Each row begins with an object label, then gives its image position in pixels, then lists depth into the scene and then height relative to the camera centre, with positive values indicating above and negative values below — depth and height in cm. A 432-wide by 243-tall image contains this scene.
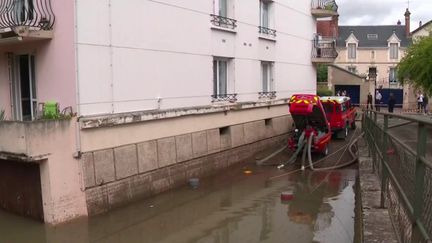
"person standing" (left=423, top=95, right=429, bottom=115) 3556 -131
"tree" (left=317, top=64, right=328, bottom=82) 5656 +177
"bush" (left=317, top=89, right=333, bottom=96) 3850 -32
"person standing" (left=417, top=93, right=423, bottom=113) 3769 -120
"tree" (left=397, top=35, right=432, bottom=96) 2444 +119
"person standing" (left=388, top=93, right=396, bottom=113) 3366 -117
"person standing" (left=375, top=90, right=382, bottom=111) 4096 -105
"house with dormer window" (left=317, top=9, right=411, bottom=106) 6000 +475
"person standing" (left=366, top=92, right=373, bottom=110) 3415 -94
